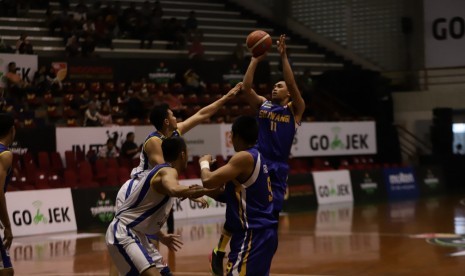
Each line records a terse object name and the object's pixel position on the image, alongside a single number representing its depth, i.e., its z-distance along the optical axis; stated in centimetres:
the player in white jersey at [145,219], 674
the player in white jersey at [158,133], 843
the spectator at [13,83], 2061
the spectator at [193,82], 2438
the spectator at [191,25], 2752
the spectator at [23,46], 2166
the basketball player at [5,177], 729
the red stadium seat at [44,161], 1898
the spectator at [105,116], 2075
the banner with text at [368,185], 2362
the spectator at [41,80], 2130
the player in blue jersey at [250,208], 668
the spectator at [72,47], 2311
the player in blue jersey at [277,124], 883
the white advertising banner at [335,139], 2423
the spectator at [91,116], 2041
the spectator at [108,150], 1970
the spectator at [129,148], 1978
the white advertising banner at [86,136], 1955
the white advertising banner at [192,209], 1914
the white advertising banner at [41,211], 1652
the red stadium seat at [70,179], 1844
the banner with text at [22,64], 2078
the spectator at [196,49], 2641
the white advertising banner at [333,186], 2259
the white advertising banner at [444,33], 2891
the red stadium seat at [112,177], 1900
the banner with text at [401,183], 2469
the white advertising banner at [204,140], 2197
